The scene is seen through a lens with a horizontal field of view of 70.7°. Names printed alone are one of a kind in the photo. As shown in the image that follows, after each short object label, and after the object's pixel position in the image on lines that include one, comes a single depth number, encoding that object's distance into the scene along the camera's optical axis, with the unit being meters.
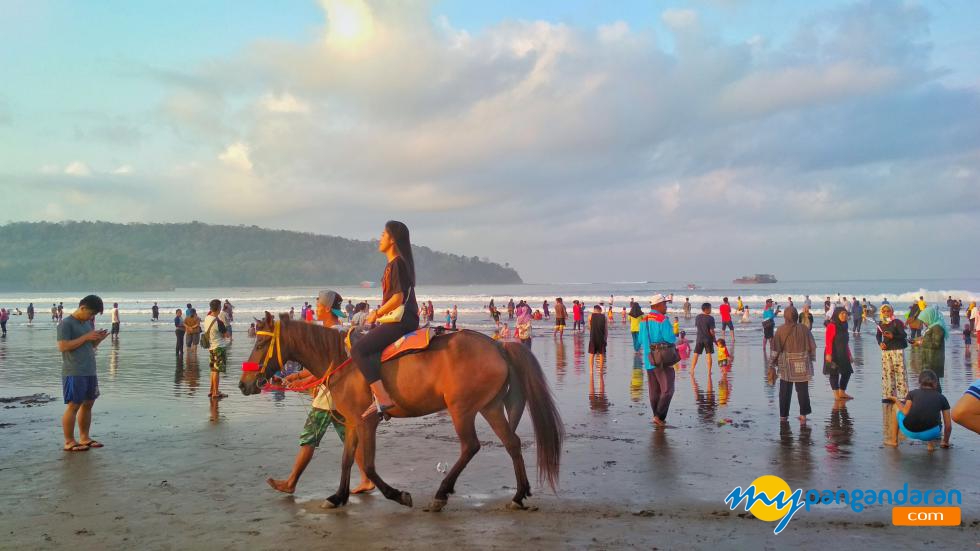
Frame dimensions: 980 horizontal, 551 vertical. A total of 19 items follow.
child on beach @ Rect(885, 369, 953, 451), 8.66
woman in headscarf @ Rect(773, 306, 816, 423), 11.44
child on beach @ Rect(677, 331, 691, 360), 20.28
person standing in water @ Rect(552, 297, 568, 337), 33.84
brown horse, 6.75
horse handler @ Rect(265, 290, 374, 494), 7.12
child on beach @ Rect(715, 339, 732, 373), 19.83
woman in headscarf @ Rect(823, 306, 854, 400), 13.84
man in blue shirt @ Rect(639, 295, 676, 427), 11.34
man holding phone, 9.30
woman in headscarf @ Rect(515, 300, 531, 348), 22.89
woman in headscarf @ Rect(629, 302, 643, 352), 13.75
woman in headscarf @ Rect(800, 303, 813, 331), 26.12
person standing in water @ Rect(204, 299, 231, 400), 13.94
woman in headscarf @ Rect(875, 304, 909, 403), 12.87
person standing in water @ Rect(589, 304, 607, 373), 16.77
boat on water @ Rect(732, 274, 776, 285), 172.50
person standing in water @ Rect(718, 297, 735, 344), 29.98
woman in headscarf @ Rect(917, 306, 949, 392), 12.91
